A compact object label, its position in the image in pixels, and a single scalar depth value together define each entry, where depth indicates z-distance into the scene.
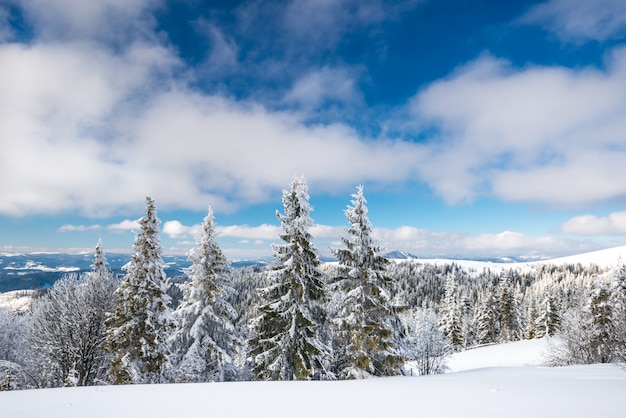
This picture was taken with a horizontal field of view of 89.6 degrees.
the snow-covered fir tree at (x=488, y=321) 62.90
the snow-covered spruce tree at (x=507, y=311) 60.86
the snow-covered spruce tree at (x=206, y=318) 19.06
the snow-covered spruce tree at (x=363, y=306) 17.42
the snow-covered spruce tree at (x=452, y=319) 55.19
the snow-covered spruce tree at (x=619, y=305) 17.42
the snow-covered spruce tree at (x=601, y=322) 24.62
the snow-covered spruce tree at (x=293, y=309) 17.09
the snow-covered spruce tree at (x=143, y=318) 18.19
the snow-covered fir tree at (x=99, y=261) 23.98
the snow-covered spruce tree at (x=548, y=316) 53.06
